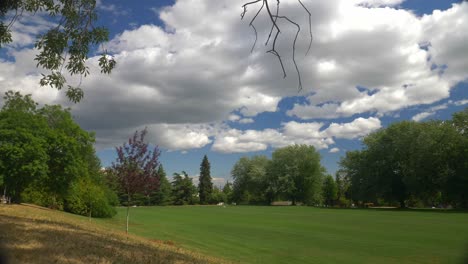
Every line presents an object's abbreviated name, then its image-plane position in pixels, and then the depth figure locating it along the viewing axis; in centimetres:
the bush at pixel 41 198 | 4028
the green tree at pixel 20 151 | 3353
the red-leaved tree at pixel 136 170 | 2348
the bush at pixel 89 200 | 3675
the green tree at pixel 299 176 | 11575
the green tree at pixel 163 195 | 12375
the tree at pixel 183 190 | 13362
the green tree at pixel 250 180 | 12556
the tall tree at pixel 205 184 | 14300
